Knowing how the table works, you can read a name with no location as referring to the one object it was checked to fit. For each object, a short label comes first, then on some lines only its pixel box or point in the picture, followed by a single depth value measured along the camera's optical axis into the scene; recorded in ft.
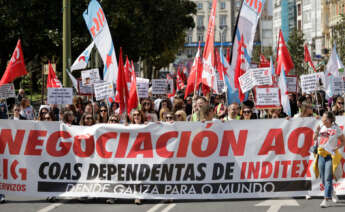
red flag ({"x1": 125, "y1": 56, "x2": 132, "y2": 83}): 63.76
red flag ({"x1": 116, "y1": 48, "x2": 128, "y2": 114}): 42.65
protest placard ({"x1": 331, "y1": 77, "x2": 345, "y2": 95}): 64.69
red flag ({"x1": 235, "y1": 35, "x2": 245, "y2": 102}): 50.06
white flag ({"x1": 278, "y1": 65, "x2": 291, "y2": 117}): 47.50
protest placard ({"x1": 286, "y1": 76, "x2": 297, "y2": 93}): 70.44
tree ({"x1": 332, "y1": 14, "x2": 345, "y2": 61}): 165.37
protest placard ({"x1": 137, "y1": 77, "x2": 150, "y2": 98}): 59.26
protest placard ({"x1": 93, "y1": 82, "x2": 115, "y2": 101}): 48.21
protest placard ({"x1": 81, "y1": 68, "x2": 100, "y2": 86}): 57.26
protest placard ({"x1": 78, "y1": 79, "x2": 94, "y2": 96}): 61.46
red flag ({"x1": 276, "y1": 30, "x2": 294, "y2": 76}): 63.62
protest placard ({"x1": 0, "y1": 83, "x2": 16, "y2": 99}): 60.29
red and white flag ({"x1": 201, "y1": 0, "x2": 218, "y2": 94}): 51.57
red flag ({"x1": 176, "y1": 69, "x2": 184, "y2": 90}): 99.83
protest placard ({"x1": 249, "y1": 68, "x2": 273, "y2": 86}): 45.96
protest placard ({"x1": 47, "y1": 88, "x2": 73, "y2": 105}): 53.47
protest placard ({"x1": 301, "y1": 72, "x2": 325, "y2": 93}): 55.30
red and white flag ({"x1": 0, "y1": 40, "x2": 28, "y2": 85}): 56.39
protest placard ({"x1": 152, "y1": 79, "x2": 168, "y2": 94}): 70.24
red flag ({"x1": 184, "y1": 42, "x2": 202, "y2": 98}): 56.90
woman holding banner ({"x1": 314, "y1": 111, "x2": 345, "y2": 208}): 34.58
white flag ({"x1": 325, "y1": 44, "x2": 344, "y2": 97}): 67.10
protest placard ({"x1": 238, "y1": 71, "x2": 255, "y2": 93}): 45.96
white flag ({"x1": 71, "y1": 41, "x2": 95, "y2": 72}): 62.13
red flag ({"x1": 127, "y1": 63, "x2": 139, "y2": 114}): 45.68
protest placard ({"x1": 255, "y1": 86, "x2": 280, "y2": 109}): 44.57
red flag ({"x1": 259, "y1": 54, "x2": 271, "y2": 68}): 85.07
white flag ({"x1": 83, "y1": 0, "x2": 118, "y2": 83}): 49.52
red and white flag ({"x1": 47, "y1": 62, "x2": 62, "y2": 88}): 60.85
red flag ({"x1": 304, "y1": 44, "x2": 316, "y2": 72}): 80.64
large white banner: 36.58
